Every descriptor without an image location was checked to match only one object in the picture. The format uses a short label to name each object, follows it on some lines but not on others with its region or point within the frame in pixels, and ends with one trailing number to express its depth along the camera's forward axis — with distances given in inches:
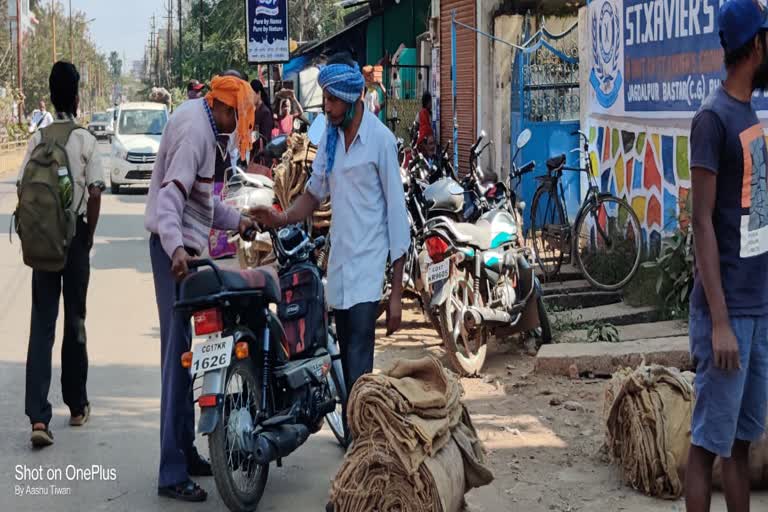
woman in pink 670.8
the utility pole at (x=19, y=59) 2124.5
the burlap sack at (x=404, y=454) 182.9
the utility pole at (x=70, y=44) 3875.5
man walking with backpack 245.3
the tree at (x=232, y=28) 1662.2
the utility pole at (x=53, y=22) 2970.0
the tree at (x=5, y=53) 2234.3
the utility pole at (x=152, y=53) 5123.0
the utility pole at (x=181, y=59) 2346.0
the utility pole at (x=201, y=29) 1838.8
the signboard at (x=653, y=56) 345.1
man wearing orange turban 211.8
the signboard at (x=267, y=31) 761.0
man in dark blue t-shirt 155.3
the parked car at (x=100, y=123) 2413.9
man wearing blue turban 210.1
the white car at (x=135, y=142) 938.1
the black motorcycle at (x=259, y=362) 197.6
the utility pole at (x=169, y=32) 3324.3
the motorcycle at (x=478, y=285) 307.9
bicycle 394.6
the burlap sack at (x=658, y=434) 207.0
